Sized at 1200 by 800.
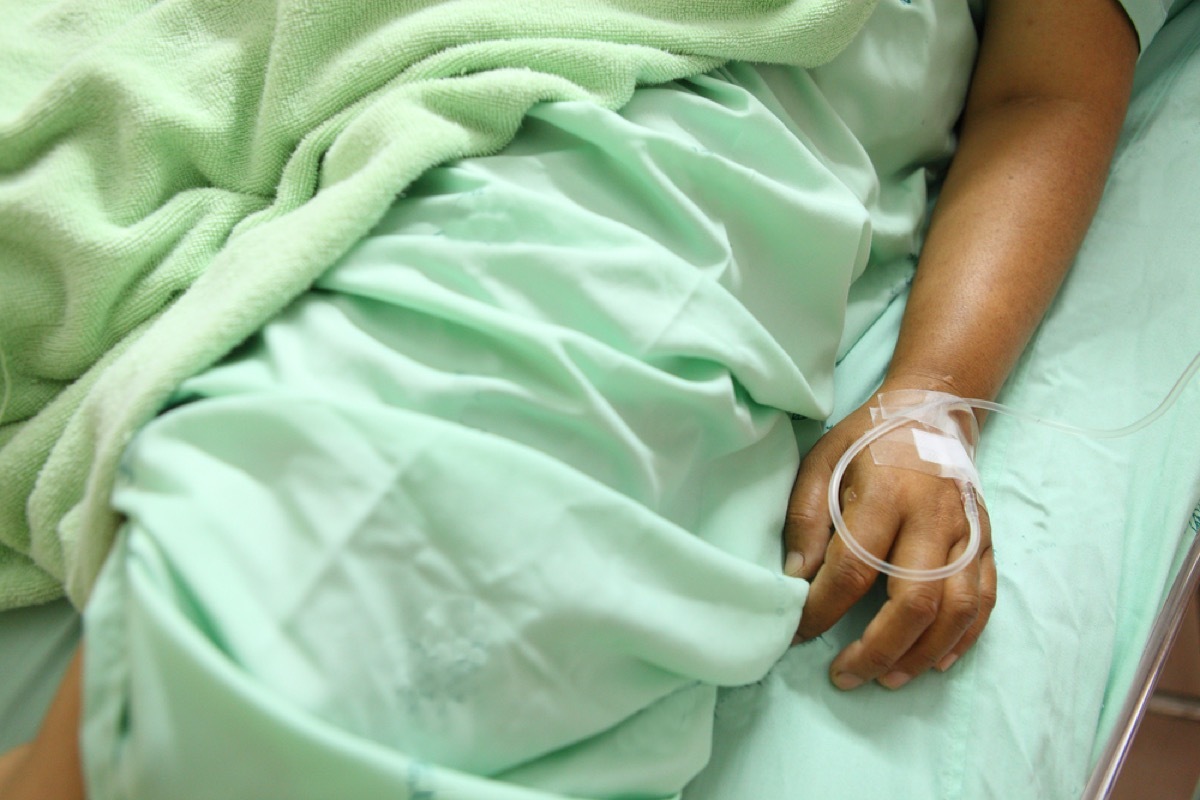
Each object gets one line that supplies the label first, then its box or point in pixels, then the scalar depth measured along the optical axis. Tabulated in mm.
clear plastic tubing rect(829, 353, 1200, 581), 553
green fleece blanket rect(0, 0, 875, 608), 490
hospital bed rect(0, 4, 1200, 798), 533
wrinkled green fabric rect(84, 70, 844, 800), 367
